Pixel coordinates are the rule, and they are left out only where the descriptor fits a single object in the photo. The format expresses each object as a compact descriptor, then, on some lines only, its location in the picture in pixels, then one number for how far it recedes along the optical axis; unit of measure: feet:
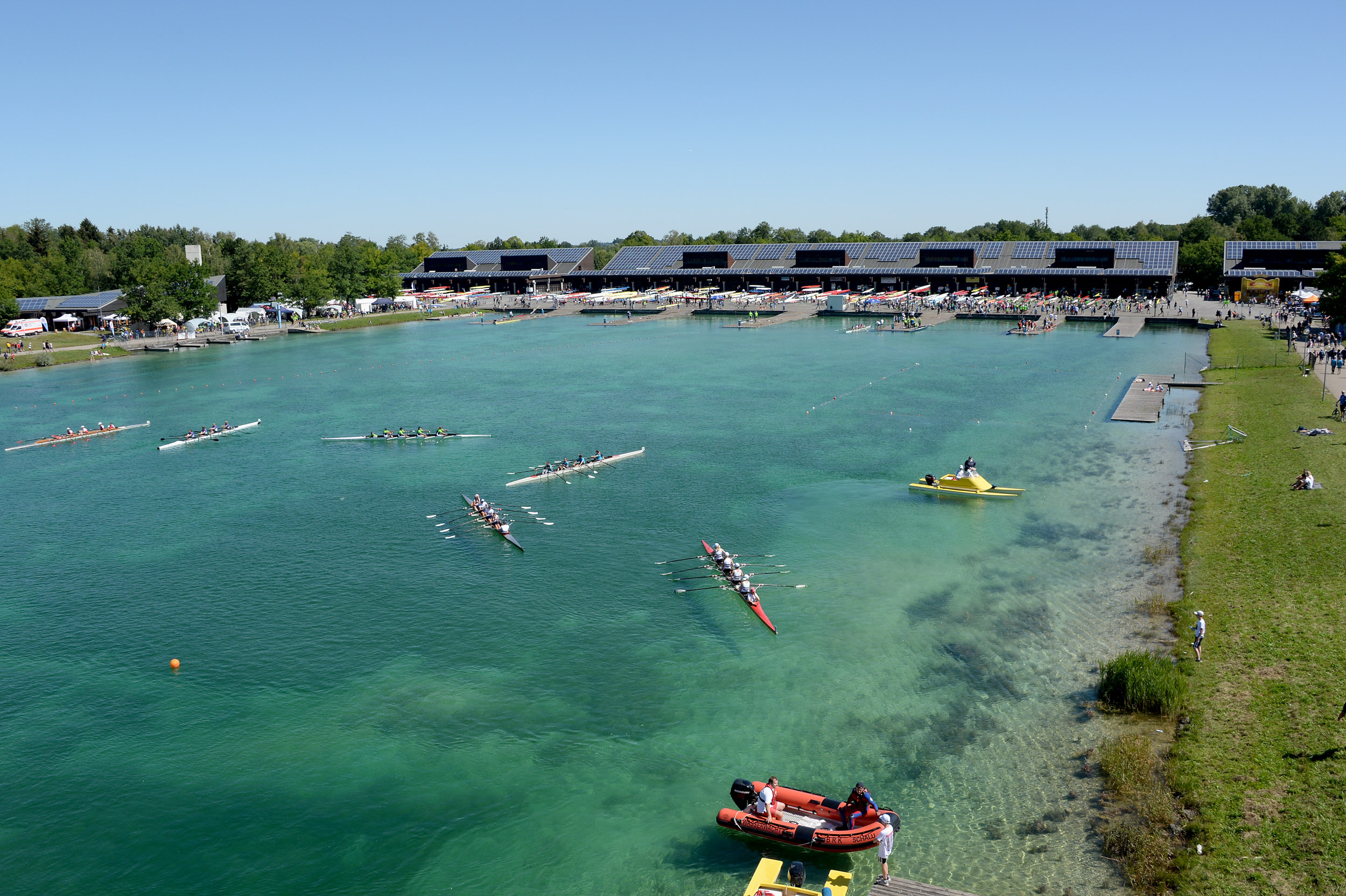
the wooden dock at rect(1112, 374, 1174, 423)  160.97
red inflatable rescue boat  52.31
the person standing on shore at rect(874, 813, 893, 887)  50.37
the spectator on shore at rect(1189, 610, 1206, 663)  69.87
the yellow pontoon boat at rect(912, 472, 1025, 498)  118.73
